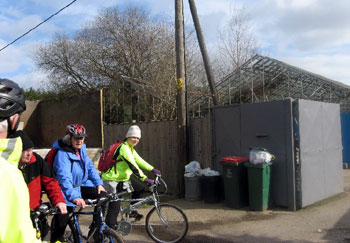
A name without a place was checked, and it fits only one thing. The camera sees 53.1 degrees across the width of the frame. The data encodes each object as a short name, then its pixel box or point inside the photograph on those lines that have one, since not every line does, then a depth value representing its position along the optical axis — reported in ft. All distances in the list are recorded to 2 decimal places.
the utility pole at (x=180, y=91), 28.89
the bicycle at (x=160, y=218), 17.38
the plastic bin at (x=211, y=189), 26.58
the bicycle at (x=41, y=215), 11.18
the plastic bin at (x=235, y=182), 24.77
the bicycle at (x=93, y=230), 12.75
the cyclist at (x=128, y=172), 17.31
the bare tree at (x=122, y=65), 55.21
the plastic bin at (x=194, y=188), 27.68
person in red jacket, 11.25
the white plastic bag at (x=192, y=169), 27.91
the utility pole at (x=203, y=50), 31.60
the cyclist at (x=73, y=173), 12.48
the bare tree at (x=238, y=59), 65.98
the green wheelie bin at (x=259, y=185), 23.67
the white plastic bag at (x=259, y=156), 23.76
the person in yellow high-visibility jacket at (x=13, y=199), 3.86
